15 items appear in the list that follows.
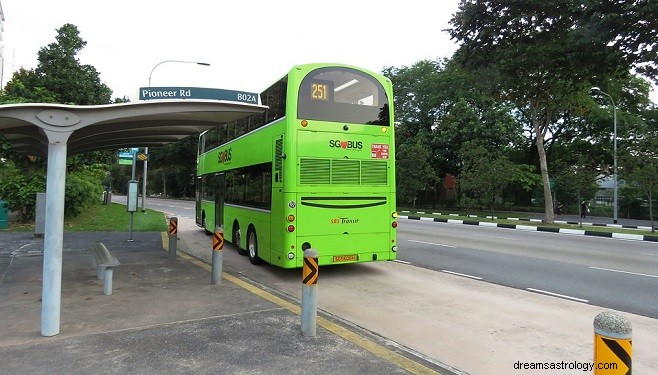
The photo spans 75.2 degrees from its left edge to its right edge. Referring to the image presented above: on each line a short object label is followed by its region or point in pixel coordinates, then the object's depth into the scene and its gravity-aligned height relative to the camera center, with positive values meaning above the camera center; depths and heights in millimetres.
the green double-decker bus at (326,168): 7910 +586
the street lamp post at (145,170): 21638 +1401
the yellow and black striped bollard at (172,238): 9812 -1004
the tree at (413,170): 32438 +2247
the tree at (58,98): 15875 +4182
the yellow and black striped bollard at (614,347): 2539 -865
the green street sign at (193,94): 9852 +2570
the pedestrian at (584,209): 33144 -511
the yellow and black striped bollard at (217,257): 7410 -1075
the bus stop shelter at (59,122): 4852 +867
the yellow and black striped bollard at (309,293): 4898 -1111
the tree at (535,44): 10758 +4918
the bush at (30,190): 15508 +84
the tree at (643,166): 19750 +1829
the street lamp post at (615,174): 23650 +1613
